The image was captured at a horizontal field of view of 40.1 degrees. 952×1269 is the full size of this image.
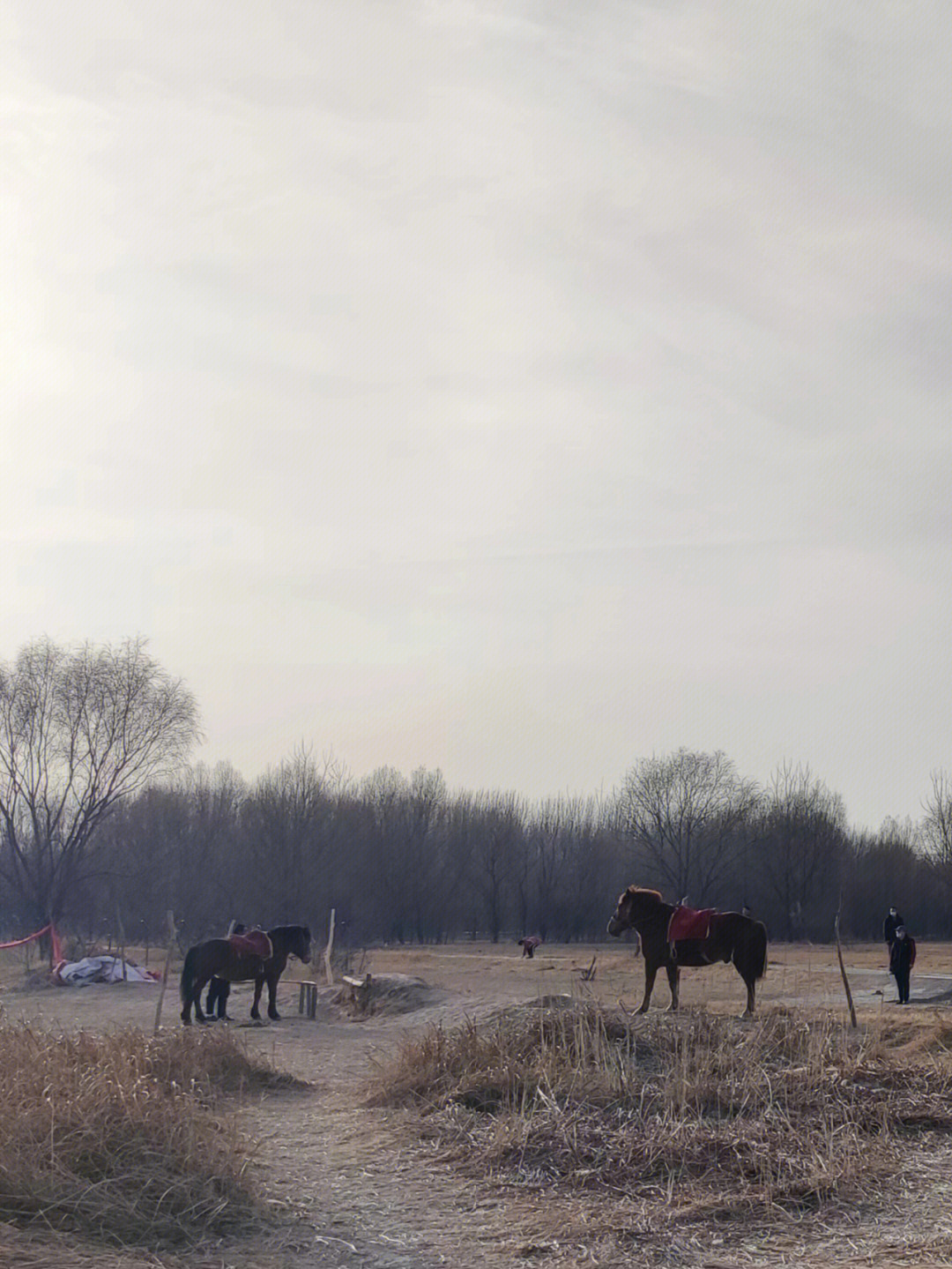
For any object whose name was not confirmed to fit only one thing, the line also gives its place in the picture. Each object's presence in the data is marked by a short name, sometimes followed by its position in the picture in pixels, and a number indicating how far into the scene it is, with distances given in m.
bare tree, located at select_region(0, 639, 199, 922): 43.78
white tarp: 28.05
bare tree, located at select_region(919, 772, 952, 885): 71.50
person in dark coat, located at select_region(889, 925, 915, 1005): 20.84
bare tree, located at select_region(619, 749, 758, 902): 68.75
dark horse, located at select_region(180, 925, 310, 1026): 18.83
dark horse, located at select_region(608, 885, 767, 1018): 17.00
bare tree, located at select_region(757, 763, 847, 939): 67.69
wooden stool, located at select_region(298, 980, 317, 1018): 21.25
